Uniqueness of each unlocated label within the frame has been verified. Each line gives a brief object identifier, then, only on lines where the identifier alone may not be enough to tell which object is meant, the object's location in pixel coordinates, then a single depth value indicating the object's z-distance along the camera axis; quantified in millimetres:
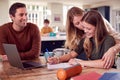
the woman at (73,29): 2121
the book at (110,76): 985
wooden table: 1206
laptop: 1419
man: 2104
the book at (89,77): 1081
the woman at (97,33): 1636
